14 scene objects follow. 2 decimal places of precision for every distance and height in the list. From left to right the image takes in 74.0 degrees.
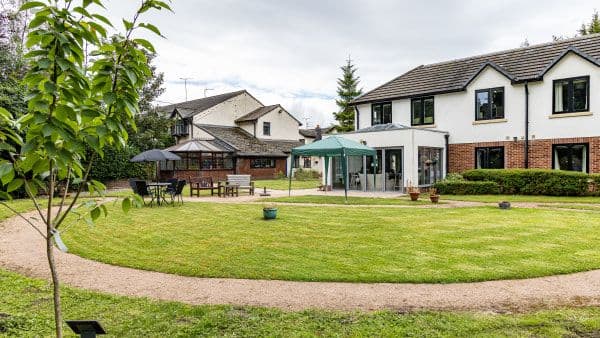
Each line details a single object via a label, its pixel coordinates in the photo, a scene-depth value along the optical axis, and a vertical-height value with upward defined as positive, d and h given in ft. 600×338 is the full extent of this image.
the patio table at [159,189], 52.65 -2.12
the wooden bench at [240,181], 70.78 -1.31
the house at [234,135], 115.96 +13.41
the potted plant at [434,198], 49.86 -3.16
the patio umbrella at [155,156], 64.03 +2.92
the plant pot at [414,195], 53.57 -3.04
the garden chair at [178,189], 53.31 -2.04
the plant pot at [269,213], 38.11 -3.78
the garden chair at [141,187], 51.47 -1.68
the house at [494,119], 61.00 +9.30
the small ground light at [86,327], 8.50 -3.31
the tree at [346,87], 169.58 +37.46
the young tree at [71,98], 7.34 +1.54
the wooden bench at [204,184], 67.71 -1.87
